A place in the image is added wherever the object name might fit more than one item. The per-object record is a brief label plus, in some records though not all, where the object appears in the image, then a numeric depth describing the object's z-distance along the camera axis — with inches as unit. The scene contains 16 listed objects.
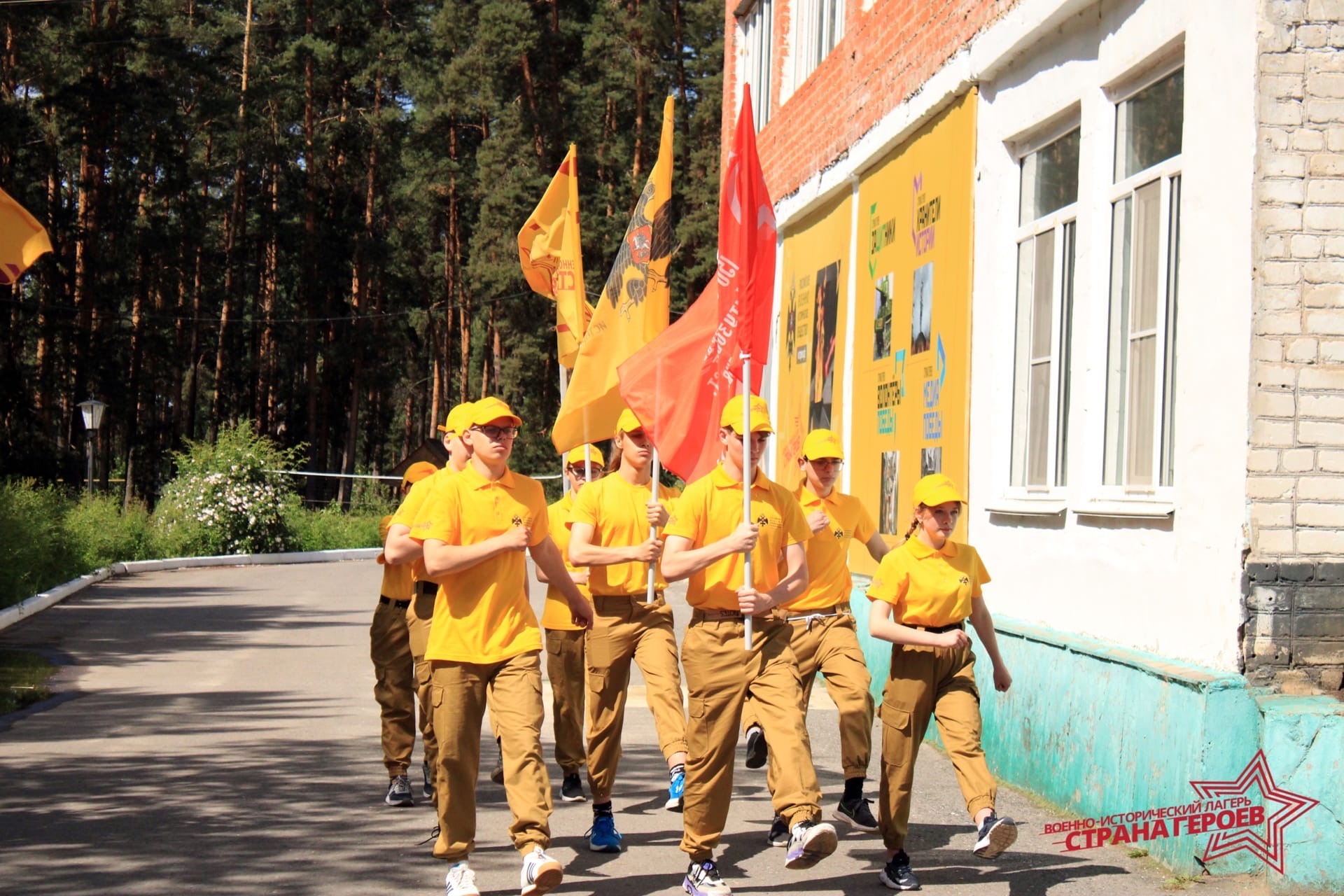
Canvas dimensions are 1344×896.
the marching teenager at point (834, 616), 313.4
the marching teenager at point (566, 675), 329.4
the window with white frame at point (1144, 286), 329.4
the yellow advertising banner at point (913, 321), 462.0
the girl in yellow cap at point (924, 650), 267.4
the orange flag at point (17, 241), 452.1
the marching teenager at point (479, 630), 247.1
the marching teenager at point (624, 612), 311.1
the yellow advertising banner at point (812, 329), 616.4
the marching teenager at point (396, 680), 330.0
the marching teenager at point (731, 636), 254.1
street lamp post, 1286.9
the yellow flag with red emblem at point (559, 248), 419.2
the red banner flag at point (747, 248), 293.6
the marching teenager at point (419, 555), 279.7
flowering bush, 1253.7
